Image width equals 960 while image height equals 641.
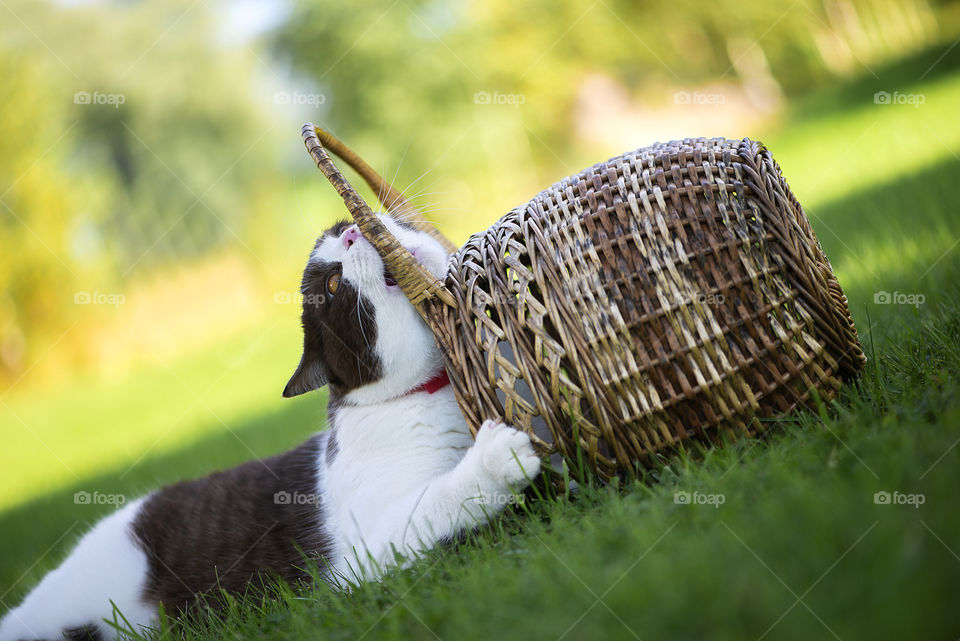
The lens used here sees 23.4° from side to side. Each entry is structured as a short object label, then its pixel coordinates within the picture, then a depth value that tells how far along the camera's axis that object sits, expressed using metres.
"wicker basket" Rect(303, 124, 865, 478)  1.43
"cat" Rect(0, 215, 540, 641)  1.49
